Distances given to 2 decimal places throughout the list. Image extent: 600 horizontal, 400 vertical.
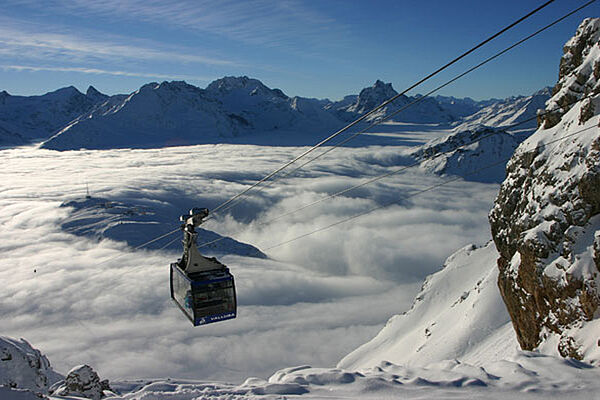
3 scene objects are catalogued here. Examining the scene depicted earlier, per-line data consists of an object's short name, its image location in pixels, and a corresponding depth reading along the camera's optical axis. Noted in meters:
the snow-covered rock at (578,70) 21.02
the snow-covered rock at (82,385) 20.70
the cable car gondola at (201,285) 15.55
